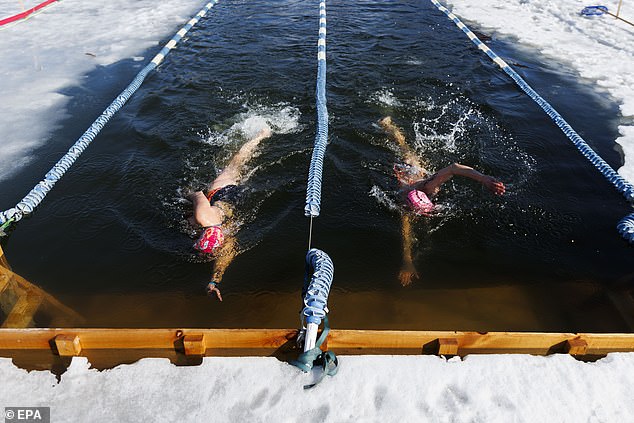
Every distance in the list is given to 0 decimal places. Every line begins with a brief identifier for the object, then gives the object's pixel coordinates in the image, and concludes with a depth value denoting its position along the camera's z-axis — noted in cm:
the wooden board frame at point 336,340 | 291
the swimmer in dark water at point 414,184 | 416
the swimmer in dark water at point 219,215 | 421
